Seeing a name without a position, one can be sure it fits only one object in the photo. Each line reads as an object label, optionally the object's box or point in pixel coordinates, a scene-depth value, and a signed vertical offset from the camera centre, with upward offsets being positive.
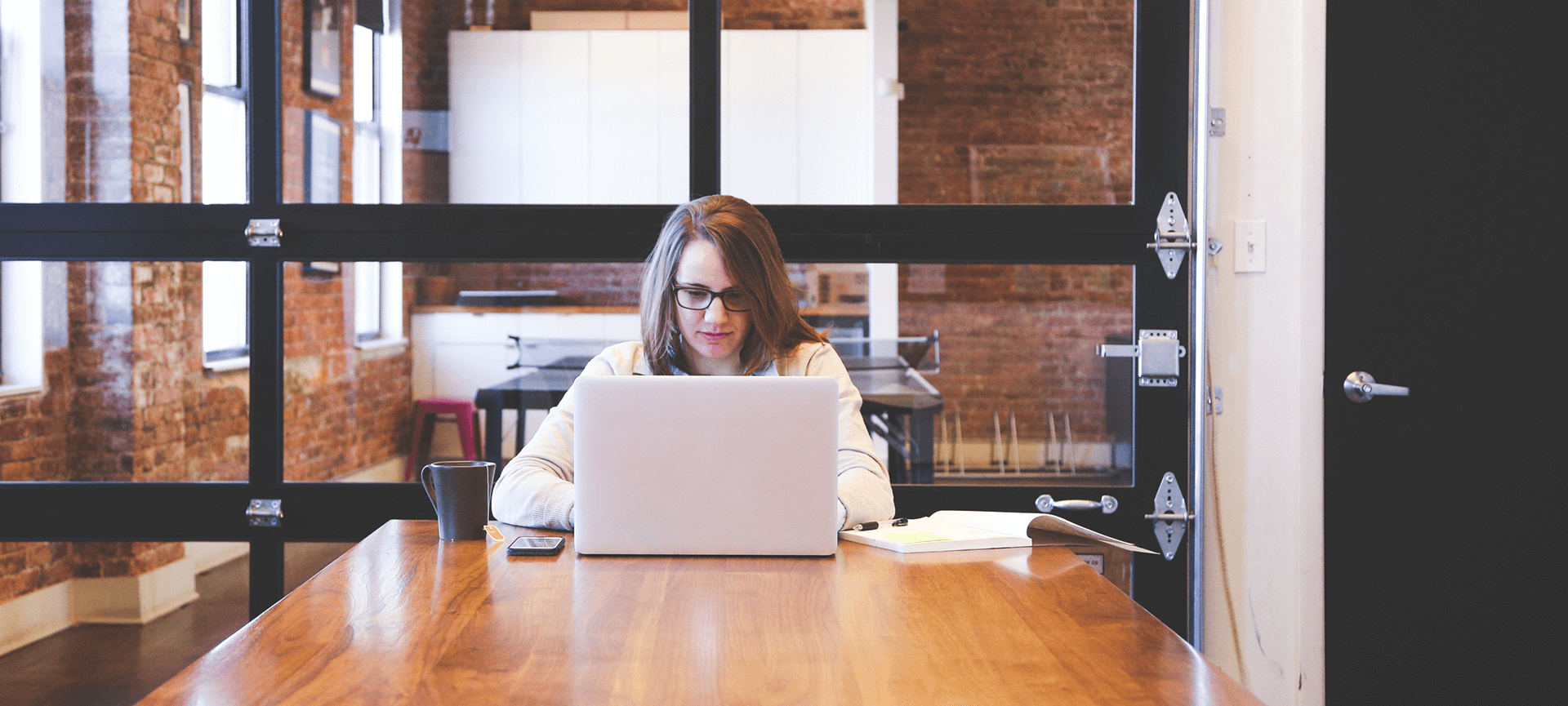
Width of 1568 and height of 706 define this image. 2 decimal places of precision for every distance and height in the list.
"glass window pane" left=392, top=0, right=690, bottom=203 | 2.55 +0.50
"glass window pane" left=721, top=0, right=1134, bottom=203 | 2.50 +0.51
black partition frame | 2.48 +0.17
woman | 1.89 -0.01
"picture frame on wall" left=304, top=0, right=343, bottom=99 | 2.50 +0.63
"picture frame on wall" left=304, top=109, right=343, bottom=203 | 2.52 +0.37
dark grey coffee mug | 1.54 -0.26
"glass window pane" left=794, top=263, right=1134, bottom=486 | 2.53 -0.10
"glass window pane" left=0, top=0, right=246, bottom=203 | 2.55 +0.53
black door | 2.19 -0.05
